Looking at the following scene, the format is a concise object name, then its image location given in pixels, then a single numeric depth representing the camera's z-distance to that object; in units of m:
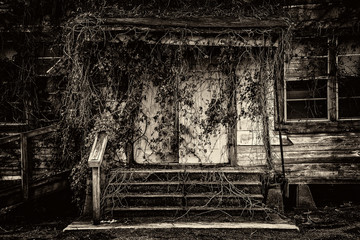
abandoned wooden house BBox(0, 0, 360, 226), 6.81
